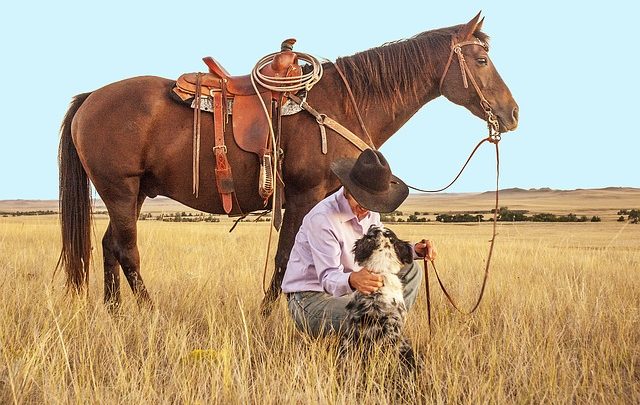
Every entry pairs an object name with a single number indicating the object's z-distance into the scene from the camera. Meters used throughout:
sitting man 3.24
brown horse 4.89
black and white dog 2.92
